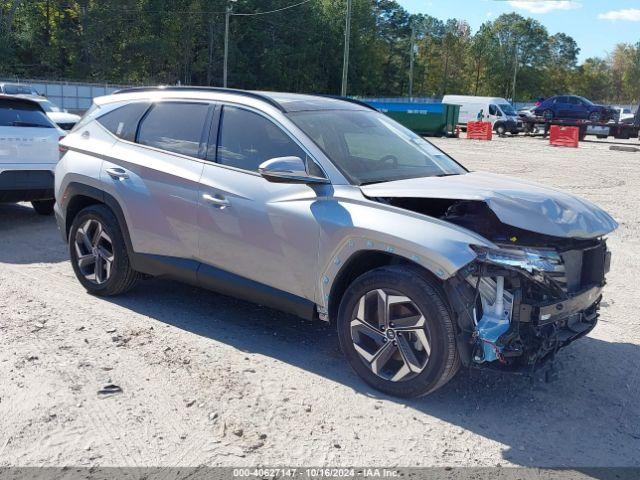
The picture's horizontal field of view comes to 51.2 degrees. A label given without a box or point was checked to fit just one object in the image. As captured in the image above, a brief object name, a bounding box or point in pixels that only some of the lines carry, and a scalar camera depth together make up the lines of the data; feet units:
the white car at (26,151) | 27.84
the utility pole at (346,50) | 135.39
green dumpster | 120.37
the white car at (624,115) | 126.52
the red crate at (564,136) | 100.89
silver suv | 12.41
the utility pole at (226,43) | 188.20
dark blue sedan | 121.39
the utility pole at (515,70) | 332.16
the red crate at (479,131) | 115.85
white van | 133.80
